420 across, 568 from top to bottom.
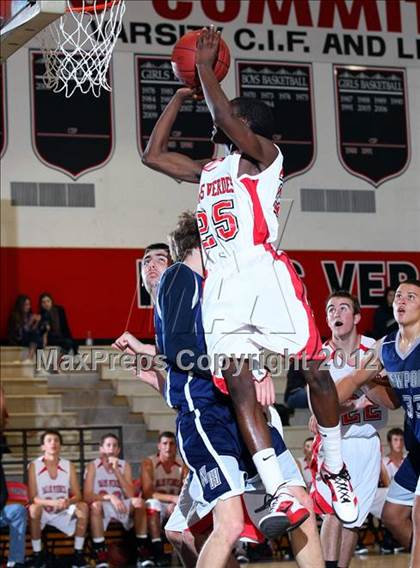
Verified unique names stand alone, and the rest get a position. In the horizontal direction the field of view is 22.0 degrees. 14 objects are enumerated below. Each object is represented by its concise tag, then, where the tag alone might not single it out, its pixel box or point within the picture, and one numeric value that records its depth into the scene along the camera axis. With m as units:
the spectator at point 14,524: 10.84
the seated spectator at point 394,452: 12.91
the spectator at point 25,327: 15.29
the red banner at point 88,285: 16.44
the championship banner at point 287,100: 17.48
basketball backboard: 5.67
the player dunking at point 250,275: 5.33
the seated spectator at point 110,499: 11.64
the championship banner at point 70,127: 16.48
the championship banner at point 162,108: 16.88
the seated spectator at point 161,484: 11.80
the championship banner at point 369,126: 17.91
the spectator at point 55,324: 15.44
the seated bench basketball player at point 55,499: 11.38
